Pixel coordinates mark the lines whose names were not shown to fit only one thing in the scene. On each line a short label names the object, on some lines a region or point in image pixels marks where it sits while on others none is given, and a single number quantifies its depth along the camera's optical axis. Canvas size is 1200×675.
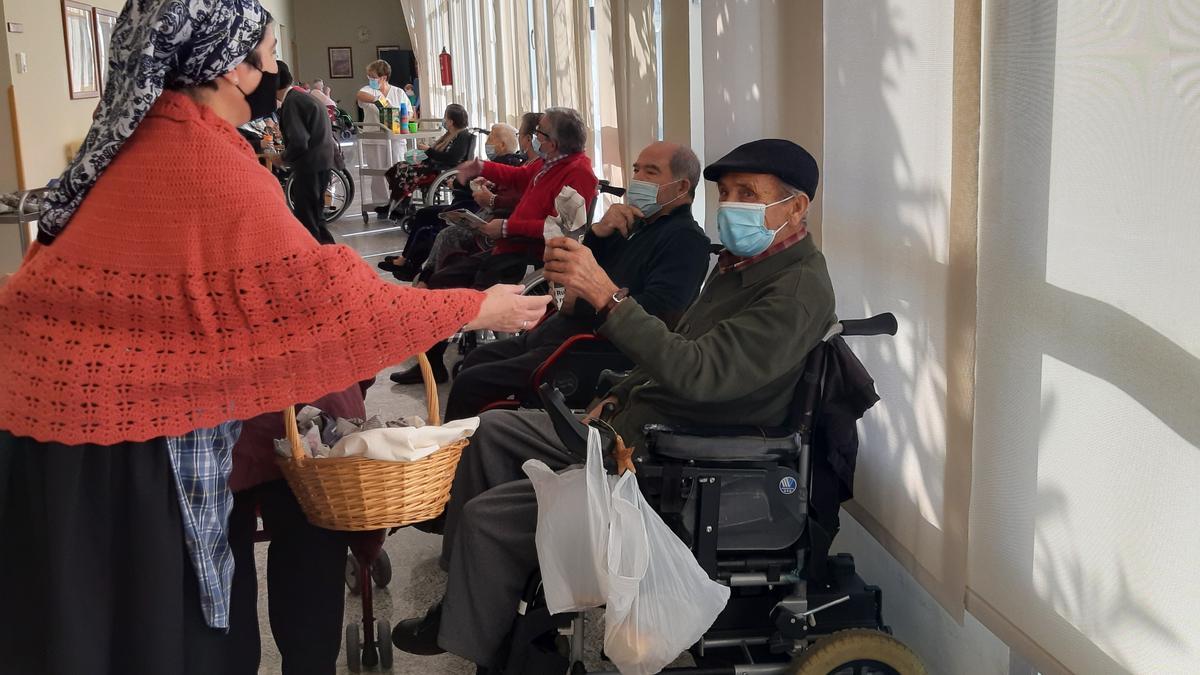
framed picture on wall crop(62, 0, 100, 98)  8.68
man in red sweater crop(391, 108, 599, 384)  4.42
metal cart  11.51
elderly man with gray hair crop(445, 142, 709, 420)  3.03
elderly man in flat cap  1.93
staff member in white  12.15
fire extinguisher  15.10
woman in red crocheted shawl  1.39
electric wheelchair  1.90
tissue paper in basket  1.62
